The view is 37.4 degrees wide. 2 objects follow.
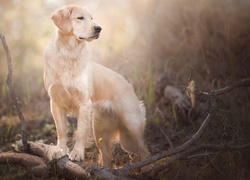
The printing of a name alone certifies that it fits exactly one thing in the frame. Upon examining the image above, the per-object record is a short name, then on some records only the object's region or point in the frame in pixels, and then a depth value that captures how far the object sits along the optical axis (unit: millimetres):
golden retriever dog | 4160
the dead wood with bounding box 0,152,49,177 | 3666
